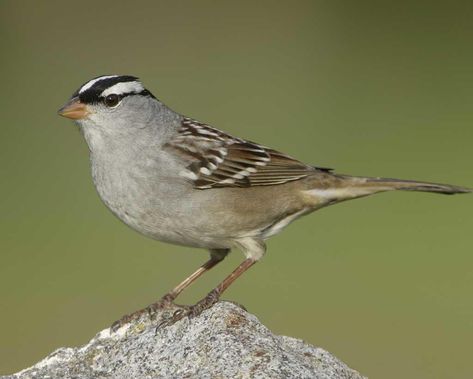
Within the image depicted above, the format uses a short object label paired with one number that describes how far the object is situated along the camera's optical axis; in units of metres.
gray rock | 6.51
